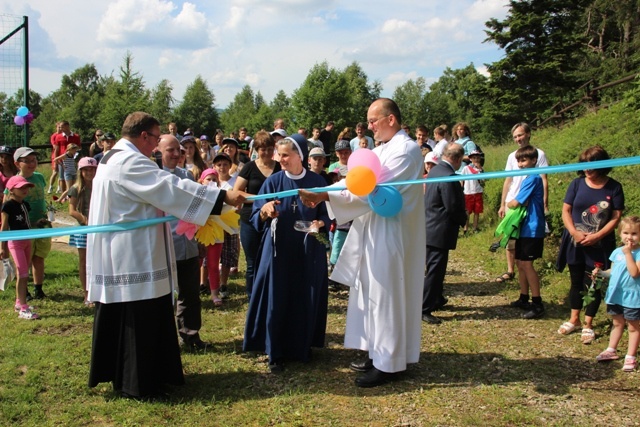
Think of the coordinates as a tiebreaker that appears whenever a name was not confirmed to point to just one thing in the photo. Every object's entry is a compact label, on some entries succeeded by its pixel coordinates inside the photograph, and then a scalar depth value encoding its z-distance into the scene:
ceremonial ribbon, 4.01
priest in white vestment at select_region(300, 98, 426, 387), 4.56
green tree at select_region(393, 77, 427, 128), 86.12
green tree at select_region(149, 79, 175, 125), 53.95
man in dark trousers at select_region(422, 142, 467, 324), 6.58
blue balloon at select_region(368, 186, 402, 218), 4.41
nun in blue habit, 5.01
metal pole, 11.76
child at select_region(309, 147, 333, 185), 6.83
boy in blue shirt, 6.41
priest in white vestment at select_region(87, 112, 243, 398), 4.19
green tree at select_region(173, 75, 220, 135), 65.25
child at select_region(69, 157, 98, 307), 6.96
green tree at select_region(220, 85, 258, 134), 78.46
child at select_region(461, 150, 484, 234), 11.12
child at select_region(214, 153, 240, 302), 7.55
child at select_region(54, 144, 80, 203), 14.29
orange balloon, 4.28
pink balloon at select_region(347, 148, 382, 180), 4.38
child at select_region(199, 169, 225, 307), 7.14
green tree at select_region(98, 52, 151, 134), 28.00
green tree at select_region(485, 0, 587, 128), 30.73
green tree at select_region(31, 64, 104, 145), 62.06
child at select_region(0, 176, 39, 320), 6.61
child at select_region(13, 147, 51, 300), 7.03
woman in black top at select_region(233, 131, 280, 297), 6.20
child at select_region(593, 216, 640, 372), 4.86
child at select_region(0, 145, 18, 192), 7.43
